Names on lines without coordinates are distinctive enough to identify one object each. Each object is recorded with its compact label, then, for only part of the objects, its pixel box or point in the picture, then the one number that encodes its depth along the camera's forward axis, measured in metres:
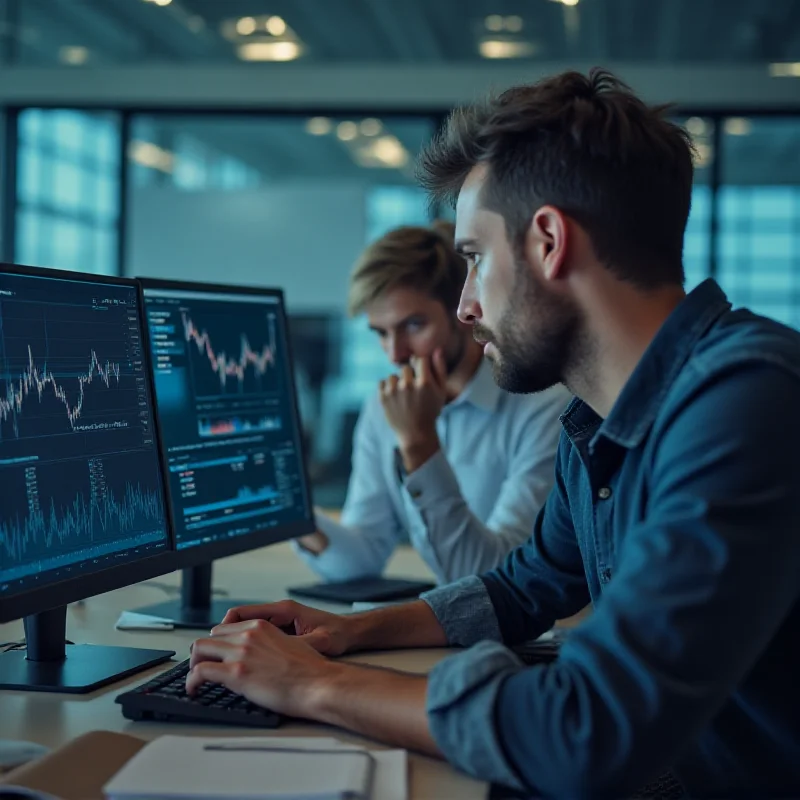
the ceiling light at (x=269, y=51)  5.22
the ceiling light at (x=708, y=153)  5.11
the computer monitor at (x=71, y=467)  1.14
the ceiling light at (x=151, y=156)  5.57
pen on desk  0.94
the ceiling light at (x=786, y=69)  5.06
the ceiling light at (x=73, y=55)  5.34
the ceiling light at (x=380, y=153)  5.87
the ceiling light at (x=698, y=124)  5.22
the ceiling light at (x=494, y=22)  4.94
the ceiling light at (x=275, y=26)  5.05
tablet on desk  1.85
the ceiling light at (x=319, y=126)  5.48
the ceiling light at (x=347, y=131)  5.61
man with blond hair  2.07
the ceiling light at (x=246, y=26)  5.06
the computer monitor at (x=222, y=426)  1.51
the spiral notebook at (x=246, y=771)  0.84
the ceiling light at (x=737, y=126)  5.22
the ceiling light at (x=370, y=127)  5.45
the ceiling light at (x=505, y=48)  5.09
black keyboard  1.07
